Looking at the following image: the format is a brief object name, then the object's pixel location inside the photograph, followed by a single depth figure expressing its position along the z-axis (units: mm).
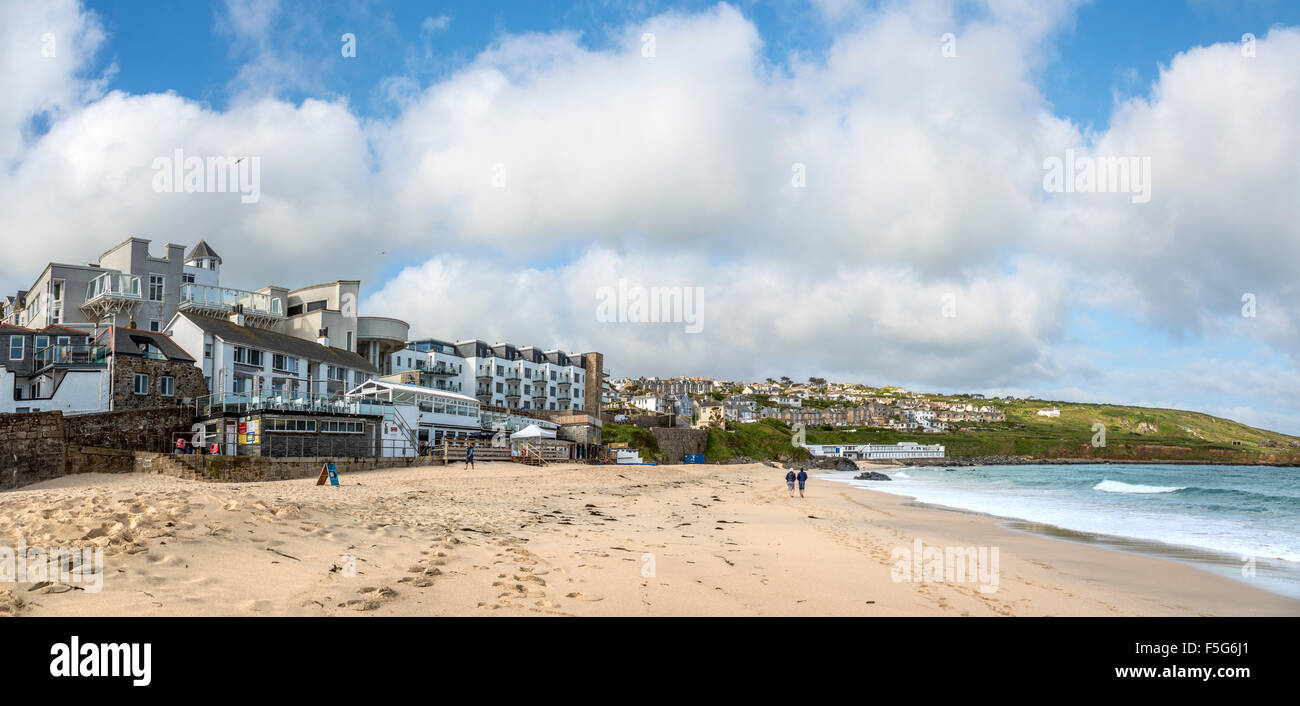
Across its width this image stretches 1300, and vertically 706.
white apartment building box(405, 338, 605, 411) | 81688
